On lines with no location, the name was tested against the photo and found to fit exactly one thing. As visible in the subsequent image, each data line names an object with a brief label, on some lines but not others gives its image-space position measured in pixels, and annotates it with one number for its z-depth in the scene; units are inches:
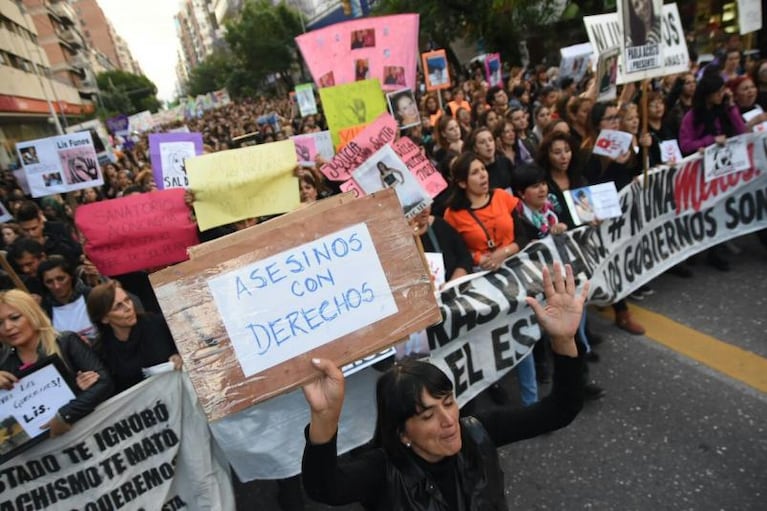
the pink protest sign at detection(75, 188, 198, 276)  136.5
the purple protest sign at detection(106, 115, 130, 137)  786.2
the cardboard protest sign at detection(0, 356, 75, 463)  89.2
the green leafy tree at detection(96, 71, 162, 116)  3239.4
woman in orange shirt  133.0
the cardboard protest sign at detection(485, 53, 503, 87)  482.0
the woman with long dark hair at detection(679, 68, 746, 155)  188.2
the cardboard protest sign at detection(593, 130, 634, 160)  155.3
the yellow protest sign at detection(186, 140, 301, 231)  123.6
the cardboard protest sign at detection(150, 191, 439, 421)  56.5
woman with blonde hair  98.0
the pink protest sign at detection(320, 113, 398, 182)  137.4
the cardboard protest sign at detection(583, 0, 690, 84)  168.2
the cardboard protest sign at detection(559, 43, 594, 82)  346.0
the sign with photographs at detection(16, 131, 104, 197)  223.1
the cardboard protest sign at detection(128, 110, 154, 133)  1023.0
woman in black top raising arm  56.0
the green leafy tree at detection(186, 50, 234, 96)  3075.8
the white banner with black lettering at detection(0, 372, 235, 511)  94.7
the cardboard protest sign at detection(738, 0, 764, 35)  269.0
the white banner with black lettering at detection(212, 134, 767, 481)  106.5
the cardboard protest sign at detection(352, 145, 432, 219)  117.5
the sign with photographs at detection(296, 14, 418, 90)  208.7
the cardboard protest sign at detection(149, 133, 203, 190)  180.9
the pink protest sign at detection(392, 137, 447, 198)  134.2
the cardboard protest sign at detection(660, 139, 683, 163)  176.4
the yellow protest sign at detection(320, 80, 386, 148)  184.6
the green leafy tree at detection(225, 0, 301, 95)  1964.8
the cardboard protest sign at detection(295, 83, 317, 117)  496.1
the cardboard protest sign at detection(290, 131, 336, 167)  228.1
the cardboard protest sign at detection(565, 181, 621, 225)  141.9
